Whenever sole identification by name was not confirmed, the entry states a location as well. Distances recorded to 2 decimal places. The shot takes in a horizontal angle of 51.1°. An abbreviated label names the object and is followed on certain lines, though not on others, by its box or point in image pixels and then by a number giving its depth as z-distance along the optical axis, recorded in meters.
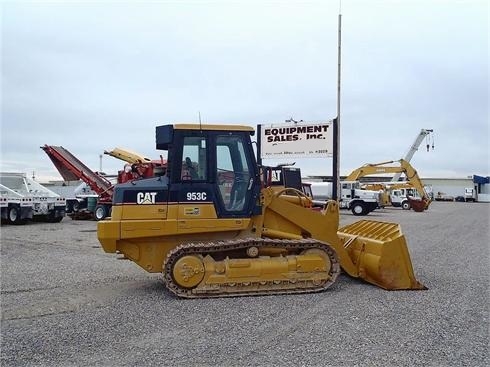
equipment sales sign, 22.42
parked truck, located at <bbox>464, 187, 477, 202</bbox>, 78.62
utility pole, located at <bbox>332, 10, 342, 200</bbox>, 14.65
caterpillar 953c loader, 7.82
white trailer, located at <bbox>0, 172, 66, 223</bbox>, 22.88
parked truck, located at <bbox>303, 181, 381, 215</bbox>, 35.12
